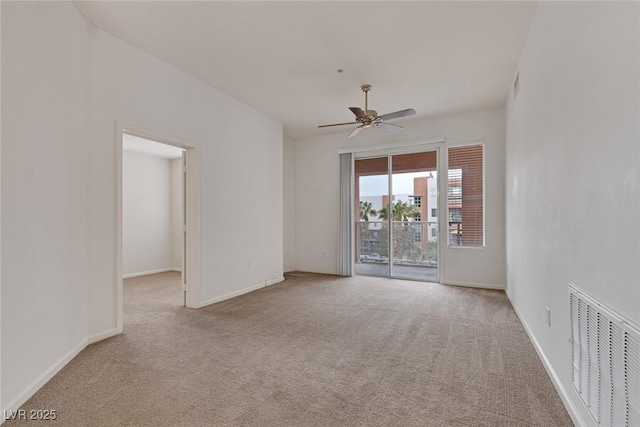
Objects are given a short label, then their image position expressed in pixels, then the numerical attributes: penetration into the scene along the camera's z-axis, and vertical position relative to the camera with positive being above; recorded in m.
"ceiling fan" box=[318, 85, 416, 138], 3.92 +1.21
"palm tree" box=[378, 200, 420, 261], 5.96 -0.33
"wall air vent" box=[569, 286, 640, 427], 1.19 -0.66
